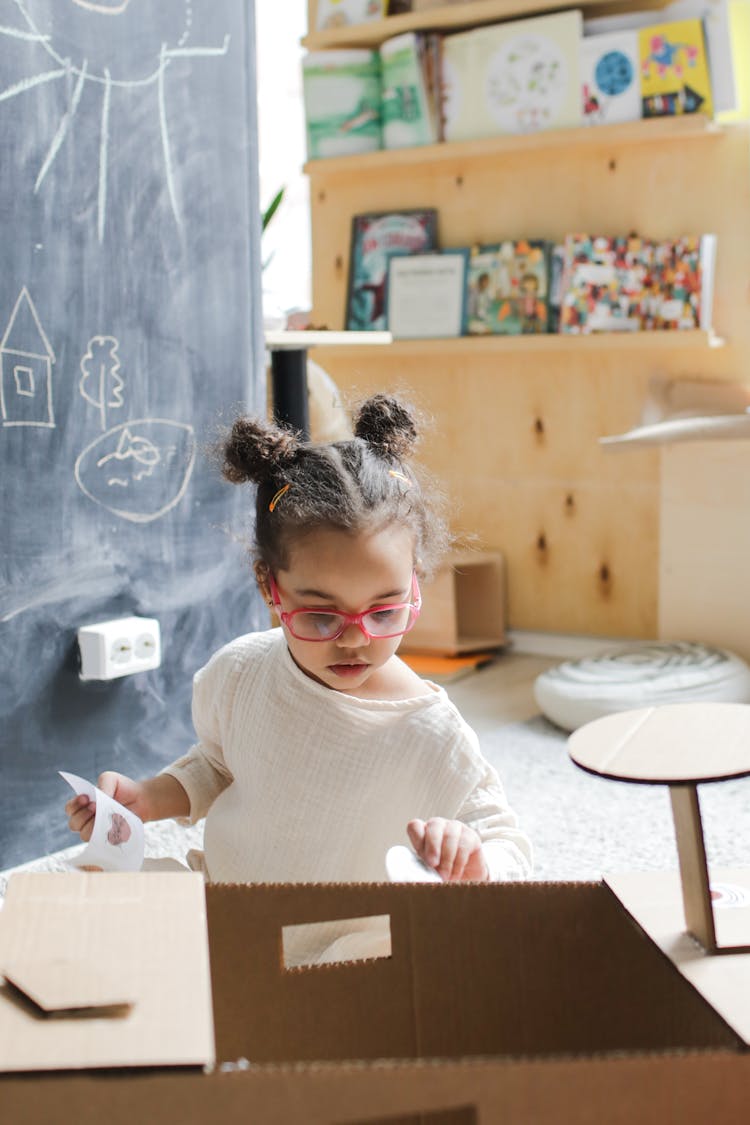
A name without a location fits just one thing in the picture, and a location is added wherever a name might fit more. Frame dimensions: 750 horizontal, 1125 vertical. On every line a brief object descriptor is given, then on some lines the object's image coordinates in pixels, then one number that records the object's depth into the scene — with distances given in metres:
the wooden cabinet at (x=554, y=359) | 2.82
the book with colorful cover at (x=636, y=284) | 2.76
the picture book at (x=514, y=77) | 2.83
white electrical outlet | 1.76
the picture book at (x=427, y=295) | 3.09
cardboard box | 0.66
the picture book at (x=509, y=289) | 2.97
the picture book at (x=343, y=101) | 3.13
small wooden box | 3.03
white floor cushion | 2.41
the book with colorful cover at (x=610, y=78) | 2.76
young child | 1.08
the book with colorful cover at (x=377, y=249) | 3.18
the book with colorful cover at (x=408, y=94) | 3.00
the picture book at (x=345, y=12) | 3.10
